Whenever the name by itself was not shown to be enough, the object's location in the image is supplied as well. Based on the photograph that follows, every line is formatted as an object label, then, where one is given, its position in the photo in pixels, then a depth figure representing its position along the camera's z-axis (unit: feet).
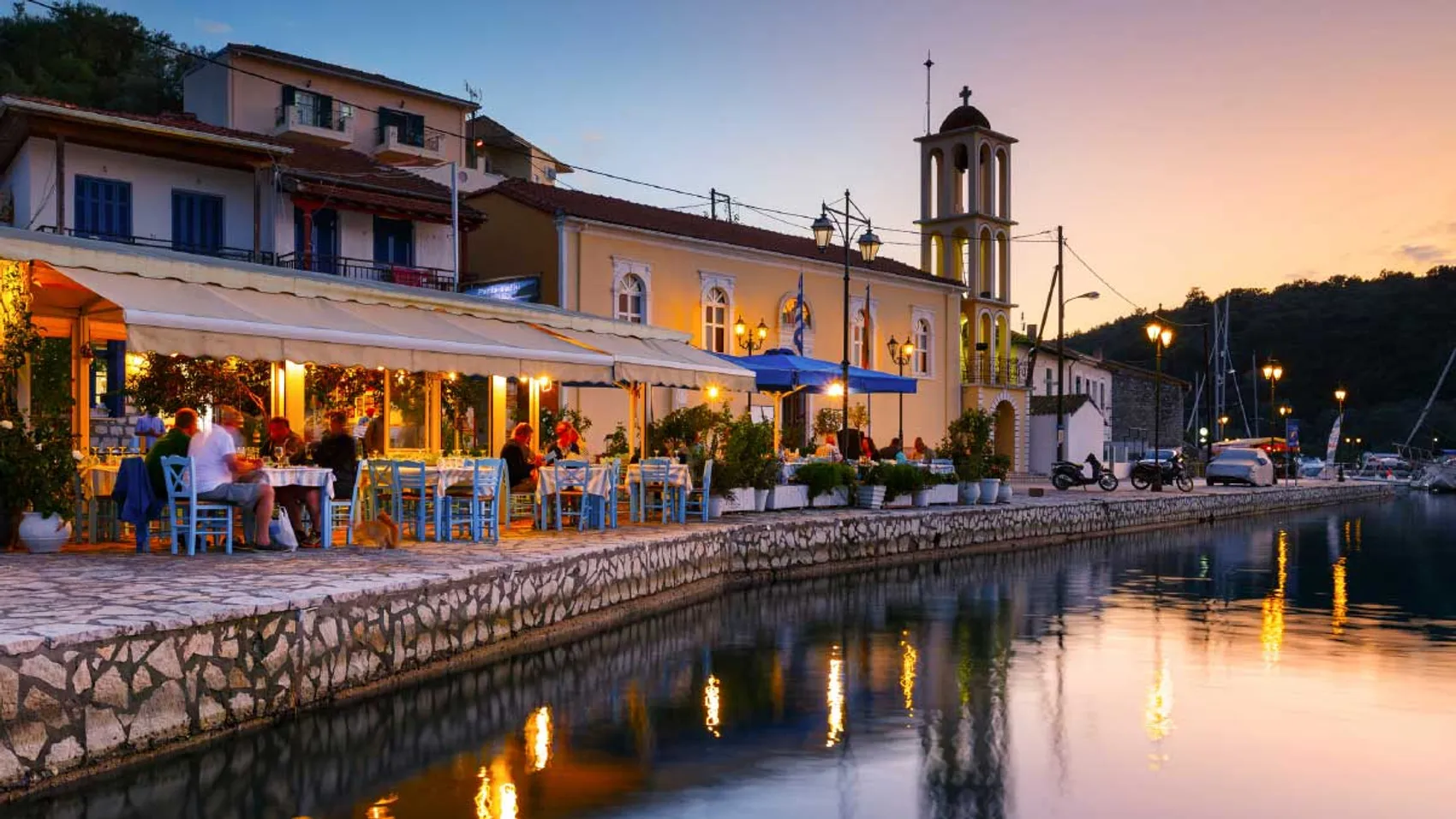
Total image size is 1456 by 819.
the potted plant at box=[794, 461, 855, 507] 64.59
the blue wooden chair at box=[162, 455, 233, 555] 34.94
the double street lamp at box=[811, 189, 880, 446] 66.69
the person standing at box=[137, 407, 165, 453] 52.19
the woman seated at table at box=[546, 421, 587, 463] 51.67
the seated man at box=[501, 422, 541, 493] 47.80
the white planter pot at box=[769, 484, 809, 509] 61.52
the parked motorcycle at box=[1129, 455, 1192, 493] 107.14
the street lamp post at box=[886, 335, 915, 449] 110.83
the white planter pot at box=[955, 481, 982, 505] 74.84
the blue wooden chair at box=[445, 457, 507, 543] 41.39
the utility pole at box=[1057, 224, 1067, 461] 106.22
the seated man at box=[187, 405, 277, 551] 35.14
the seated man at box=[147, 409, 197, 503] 35.40
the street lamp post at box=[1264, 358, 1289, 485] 148.46
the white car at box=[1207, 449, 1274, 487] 127.75
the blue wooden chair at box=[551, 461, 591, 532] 47.24
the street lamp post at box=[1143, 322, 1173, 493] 104.83
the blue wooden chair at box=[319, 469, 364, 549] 38.19
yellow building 87.45
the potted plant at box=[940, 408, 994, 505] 74.90
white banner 163.40
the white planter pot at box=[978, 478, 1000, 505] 76.02
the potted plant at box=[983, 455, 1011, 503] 77.30
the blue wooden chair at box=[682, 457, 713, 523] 53.72
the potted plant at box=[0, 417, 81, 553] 35.27
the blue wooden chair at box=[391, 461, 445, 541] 41.22
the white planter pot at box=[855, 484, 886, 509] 66.95
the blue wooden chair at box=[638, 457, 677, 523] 51.55
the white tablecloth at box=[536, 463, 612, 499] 46.96
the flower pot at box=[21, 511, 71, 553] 35.29
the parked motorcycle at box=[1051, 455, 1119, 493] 101.35
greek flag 86.10
